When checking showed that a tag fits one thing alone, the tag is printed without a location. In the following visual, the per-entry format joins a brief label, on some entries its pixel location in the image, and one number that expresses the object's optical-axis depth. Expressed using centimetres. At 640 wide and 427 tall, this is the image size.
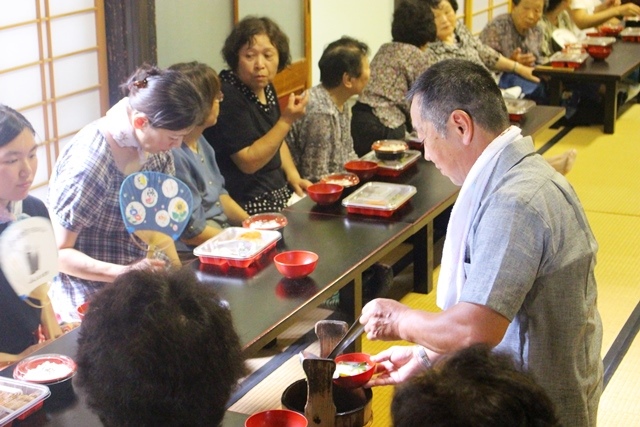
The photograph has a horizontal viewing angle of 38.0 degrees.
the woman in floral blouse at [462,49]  561
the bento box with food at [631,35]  794
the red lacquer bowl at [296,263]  296
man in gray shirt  200
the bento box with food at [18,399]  207
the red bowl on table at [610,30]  801
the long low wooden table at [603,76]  678
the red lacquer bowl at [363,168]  414
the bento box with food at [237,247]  305
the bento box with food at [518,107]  513
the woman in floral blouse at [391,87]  522
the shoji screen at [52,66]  404
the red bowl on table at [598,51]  718
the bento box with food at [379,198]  360
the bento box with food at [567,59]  688
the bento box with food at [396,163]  416
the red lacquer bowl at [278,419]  203
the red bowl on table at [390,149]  425
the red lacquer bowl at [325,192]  371
